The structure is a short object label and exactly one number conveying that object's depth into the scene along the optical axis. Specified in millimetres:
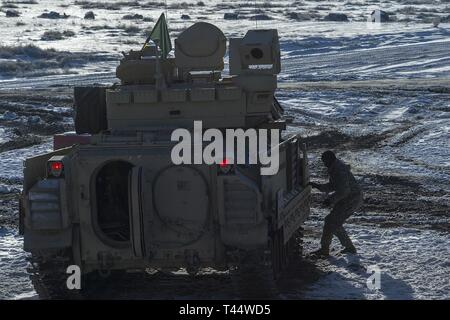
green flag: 15133
